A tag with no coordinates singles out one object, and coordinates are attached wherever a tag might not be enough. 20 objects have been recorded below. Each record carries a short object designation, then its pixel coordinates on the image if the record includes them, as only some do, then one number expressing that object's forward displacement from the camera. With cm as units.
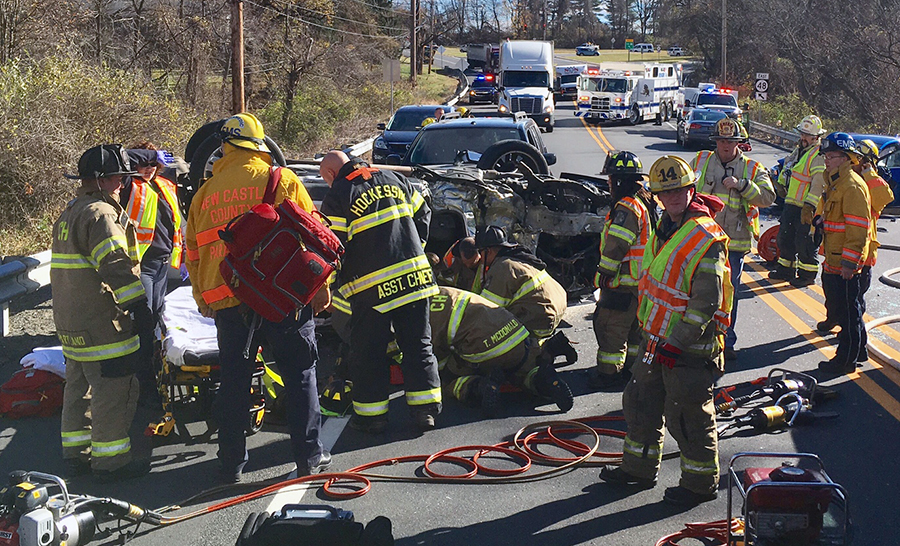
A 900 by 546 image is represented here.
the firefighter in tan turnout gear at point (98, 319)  522
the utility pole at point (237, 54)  2128
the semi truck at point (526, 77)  3919
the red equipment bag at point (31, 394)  623
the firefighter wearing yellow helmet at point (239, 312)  510
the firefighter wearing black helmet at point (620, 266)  680
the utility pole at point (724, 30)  4766
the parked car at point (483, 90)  5616
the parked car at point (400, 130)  1971
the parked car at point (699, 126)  3005
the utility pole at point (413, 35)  5527
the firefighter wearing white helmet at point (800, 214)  1011
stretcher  595
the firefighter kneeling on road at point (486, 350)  644
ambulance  4203
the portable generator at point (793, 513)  371
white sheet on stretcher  599
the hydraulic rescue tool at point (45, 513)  386
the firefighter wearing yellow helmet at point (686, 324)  475
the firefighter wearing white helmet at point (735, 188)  759
